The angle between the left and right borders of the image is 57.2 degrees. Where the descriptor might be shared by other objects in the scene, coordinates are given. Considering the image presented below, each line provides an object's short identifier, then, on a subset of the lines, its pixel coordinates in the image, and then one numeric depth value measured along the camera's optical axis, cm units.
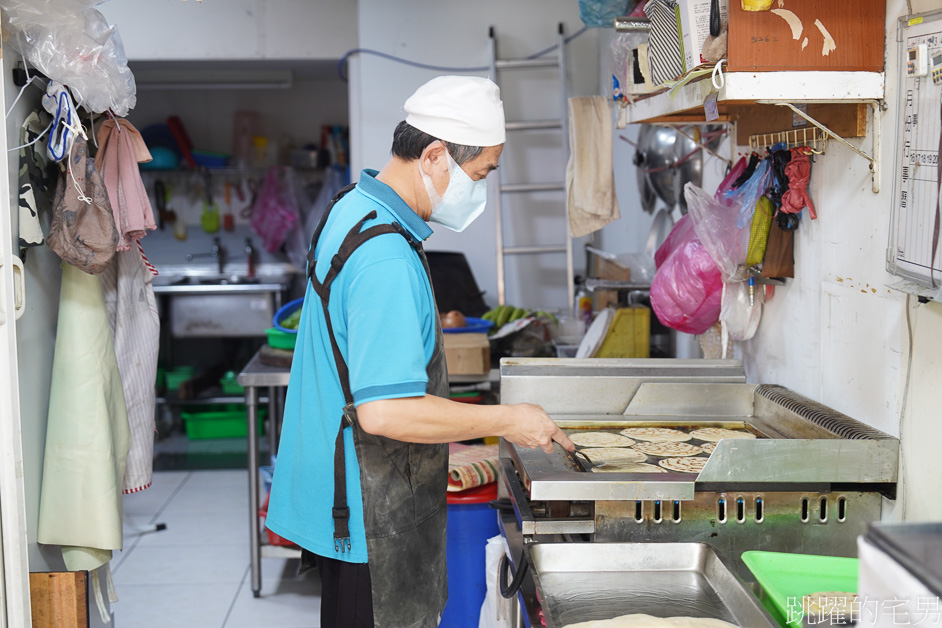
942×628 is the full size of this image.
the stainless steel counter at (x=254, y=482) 305
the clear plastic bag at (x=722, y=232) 204
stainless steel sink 533
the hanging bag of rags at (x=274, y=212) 584
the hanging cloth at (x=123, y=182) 218
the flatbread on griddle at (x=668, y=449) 178
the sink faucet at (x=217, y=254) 610
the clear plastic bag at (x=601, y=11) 248
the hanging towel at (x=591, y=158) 278
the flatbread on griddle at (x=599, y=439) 185
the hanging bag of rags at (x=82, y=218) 201
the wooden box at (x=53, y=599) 187
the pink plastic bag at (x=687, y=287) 213
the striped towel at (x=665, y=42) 177
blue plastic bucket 234
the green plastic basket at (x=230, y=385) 540
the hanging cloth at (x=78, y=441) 209
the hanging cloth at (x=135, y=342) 234
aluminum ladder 432
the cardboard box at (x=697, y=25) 159
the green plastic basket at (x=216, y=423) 530
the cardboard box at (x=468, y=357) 293
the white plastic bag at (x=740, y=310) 214
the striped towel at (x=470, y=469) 239
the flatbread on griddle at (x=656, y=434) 190
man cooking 140
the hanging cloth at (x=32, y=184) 193
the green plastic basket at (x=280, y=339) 309
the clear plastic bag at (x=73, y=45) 189
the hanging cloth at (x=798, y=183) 188
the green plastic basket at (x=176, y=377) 544
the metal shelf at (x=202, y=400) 531
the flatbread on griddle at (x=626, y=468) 165
